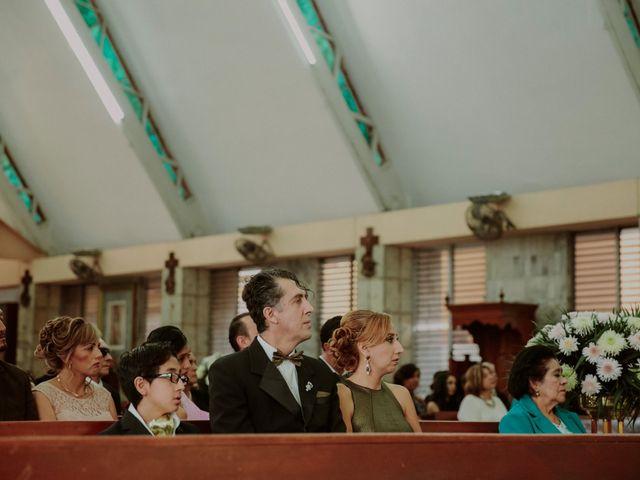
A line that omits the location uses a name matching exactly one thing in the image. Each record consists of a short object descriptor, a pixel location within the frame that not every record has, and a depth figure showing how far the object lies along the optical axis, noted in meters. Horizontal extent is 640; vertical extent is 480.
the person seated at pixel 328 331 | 5.14
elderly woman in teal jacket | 4.66
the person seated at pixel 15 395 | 4.35
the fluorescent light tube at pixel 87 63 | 13.88
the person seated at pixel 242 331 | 5.28
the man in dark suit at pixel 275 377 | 3.66
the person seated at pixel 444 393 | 10.11
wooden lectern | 10.67
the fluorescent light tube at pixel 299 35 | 11.98
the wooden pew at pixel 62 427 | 3.42
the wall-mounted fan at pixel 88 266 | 16.00
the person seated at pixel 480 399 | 8.58
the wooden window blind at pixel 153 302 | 15.91
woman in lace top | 4.83
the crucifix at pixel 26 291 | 17.36
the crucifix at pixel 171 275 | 14.70
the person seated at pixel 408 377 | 9.78
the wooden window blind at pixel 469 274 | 11.83
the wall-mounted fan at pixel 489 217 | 10.84
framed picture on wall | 16.20
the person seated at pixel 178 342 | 4.96
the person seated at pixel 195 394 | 5.58
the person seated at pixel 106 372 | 5.02
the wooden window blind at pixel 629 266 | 10.38
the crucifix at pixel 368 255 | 12.23
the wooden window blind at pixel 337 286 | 13.33
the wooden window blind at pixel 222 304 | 14.91
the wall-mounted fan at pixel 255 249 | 13.48
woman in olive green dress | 4.32
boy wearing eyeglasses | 3.64
